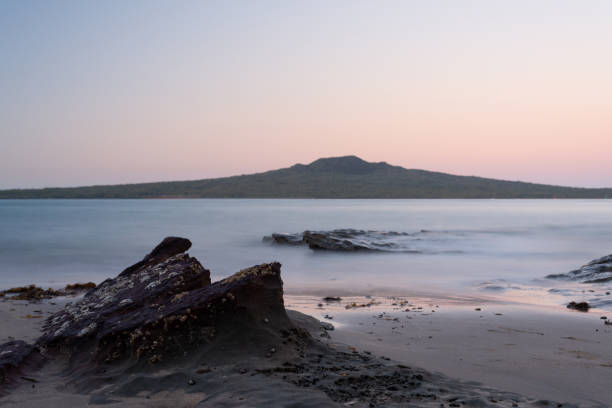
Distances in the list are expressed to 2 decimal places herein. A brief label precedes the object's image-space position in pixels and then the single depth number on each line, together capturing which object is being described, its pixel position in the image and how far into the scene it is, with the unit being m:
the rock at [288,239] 23.00
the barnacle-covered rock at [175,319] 4.61
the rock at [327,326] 6.36
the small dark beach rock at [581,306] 8.42
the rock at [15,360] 4.44
